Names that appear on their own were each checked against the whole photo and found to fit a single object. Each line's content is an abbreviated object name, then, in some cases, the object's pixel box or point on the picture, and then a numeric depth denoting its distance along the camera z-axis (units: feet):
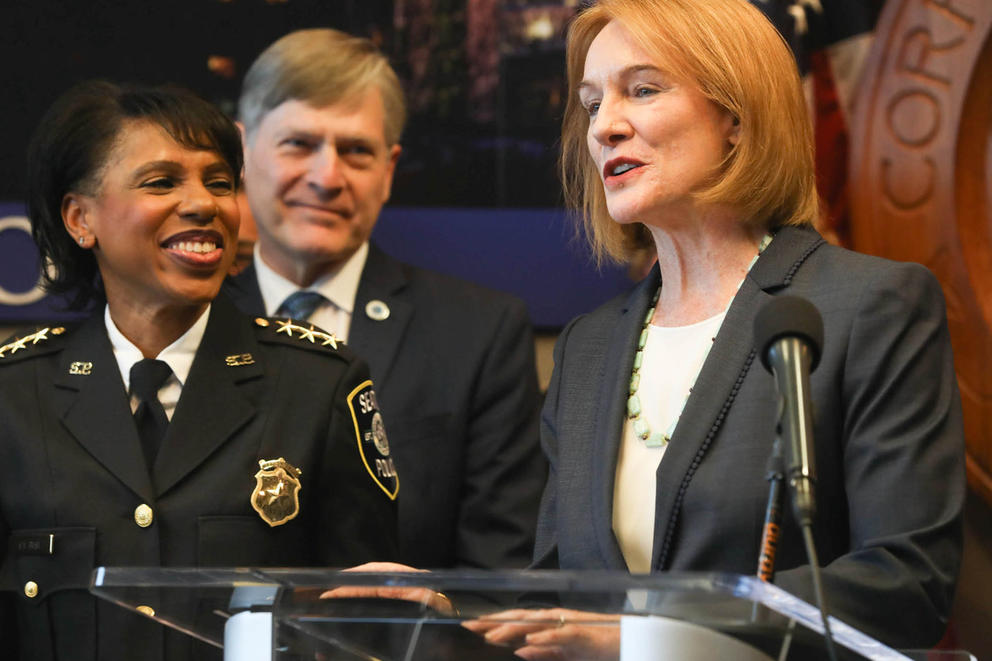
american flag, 24.34
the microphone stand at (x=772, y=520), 9.92
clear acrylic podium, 9.17
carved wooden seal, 22.61
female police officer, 15.26
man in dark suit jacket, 21.40
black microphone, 9.28
